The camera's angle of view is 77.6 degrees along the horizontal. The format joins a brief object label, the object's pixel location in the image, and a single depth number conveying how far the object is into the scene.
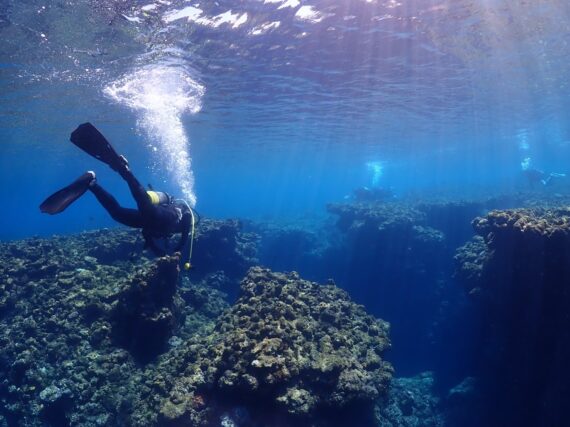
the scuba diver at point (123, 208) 6.26
